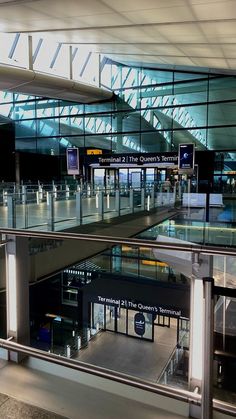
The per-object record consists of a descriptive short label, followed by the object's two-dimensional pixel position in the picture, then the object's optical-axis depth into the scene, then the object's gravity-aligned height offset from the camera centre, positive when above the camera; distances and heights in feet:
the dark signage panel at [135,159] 68.52 +3.61
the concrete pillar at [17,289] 8.54 -2.55
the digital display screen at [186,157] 41.68 +2.34
